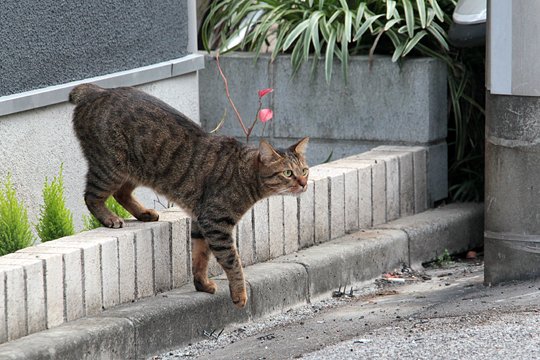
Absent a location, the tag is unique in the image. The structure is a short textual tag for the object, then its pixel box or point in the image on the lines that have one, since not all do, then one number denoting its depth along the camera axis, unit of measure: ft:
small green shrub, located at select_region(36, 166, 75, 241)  36.60
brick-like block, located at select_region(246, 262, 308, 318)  38.43
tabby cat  36.74
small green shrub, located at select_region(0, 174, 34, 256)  35.51
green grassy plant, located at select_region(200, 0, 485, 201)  50.28
